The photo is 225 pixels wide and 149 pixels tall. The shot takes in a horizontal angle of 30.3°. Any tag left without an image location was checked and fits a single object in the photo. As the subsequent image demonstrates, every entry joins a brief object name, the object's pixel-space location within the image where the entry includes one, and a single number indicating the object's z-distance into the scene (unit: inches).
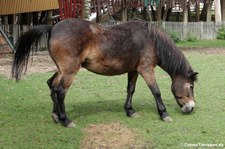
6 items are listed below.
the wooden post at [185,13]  962.4
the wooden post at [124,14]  889.7
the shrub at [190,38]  944.3
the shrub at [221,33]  988.6
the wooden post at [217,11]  994.9
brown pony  261.7
